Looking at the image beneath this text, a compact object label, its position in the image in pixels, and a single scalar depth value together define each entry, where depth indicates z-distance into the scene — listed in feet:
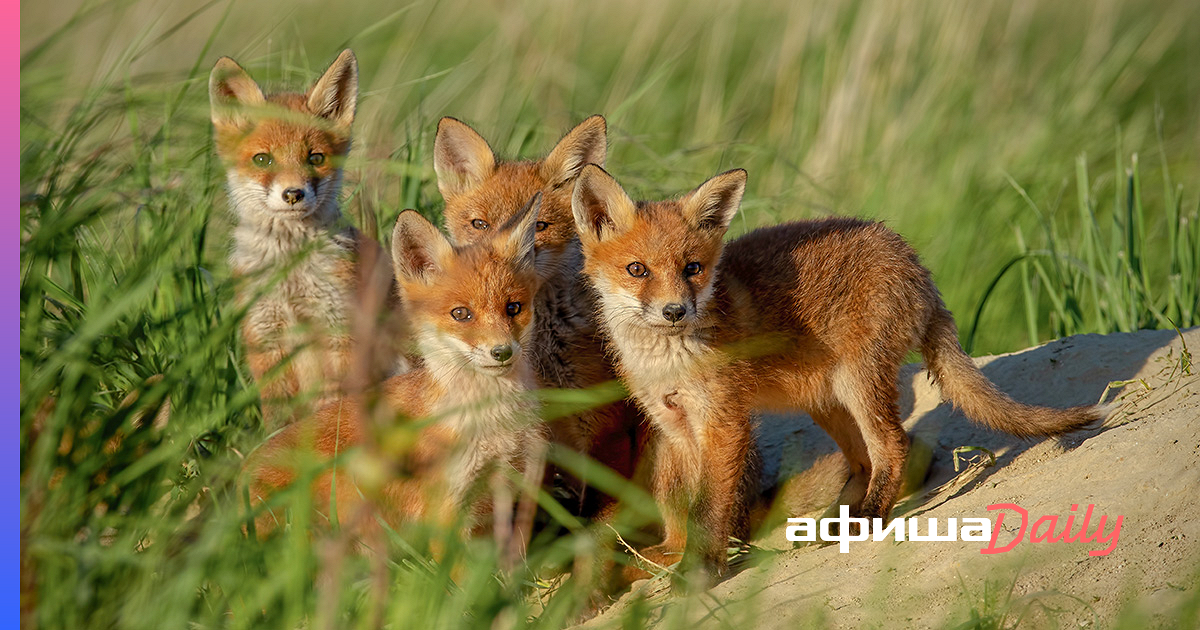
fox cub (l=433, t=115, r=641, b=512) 28.19
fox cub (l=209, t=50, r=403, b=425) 28.96
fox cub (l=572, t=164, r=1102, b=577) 25.59
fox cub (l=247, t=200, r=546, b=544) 23.65
